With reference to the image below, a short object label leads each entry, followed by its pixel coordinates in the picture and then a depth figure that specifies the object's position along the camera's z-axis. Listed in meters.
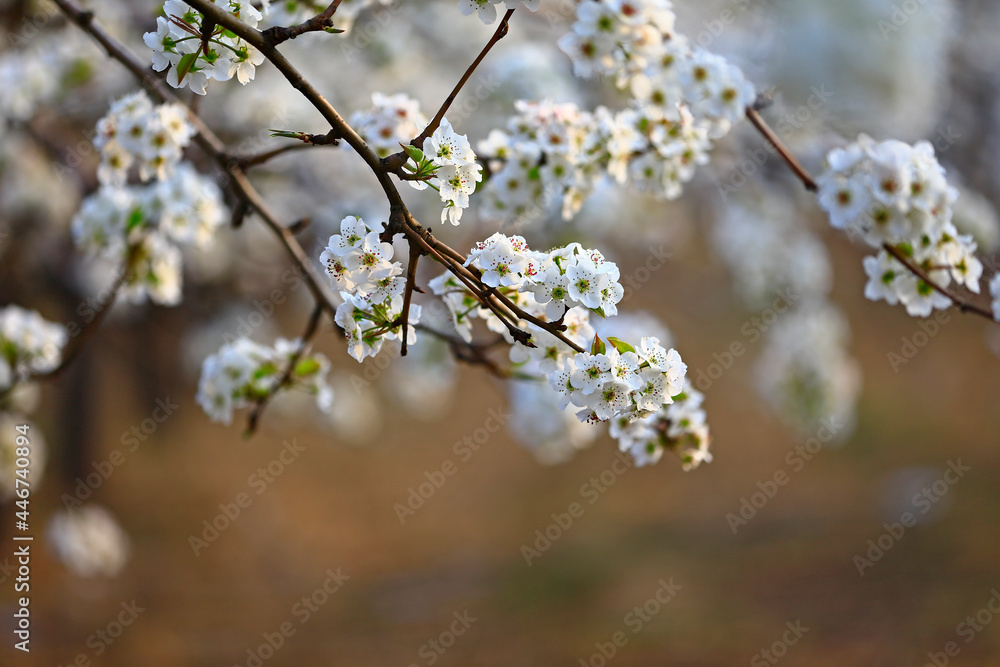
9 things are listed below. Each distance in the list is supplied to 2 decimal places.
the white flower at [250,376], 2.75
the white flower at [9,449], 3.63
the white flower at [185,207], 2.86
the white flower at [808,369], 4.70
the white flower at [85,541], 4.71
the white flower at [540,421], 3.51
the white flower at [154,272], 2.88
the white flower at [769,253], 4.80
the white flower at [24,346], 2.89
